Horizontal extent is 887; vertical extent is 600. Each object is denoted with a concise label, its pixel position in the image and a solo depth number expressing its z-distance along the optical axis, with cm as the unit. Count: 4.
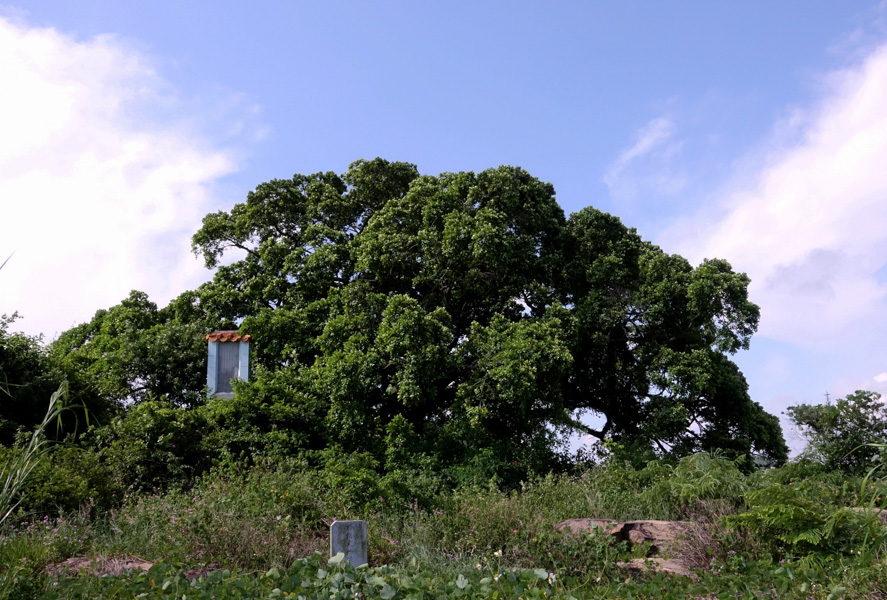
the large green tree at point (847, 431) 1132
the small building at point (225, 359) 1284
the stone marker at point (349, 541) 544
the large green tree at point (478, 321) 1173
